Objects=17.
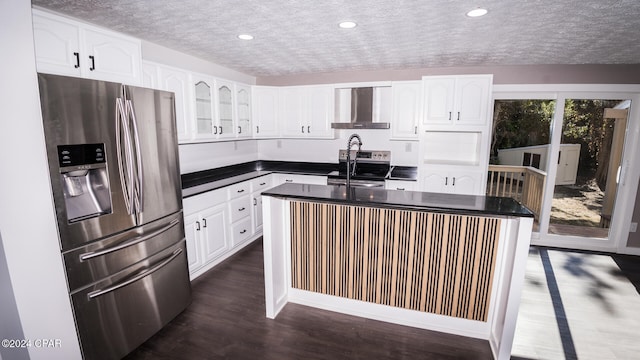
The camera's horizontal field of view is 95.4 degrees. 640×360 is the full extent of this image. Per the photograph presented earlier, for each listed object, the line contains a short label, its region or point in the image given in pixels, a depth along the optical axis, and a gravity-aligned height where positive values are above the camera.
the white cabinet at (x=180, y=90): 2.91 +0.47
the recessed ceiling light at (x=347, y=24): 2.30 +0.91
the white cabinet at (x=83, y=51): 1.87 +0.60
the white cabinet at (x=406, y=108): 4.02 +0.41
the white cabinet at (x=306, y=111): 4.47 +0.42
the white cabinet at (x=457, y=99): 3.71 +0.51
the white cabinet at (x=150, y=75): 2.71 +0.57
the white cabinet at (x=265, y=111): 4.54 +0.41
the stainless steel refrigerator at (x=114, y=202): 1.69 -0.45
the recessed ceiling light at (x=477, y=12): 2.04 +0.90
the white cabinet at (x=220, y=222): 3.06 -1.02
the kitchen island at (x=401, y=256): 2.10 -0.94
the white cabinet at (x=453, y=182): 3.91 -0.58
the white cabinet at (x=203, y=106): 3.29 +0.36
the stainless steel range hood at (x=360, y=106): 4.25 +0.47
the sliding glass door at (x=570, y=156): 3.97 -0.22
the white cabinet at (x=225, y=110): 3.67 +0.35
